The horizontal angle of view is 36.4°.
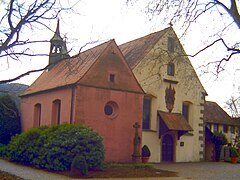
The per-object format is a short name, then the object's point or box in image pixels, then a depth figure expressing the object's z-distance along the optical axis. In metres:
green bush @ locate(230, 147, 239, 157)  33.16
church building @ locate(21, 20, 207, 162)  23.09
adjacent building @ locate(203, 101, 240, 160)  34.16
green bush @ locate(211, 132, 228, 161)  33.25
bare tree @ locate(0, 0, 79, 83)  13.14
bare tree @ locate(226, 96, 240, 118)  58.13
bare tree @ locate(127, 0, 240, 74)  13.44
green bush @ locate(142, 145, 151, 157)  25.97
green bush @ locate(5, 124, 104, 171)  19.25
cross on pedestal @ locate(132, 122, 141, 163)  23.58
